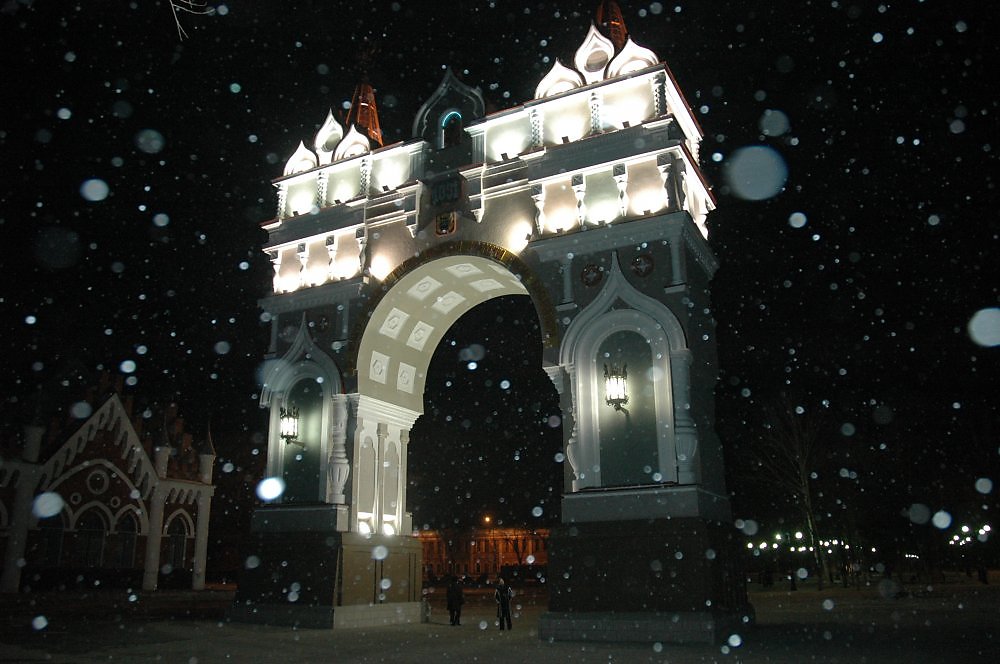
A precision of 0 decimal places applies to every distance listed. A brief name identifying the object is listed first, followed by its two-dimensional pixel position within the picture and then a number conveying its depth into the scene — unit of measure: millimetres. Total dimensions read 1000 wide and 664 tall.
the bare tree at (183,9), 6340
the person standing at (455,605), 17672
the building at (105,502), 23719
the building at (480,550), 62781
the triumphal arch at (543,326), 13898
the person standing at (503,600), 16688
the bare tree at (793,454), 28938
